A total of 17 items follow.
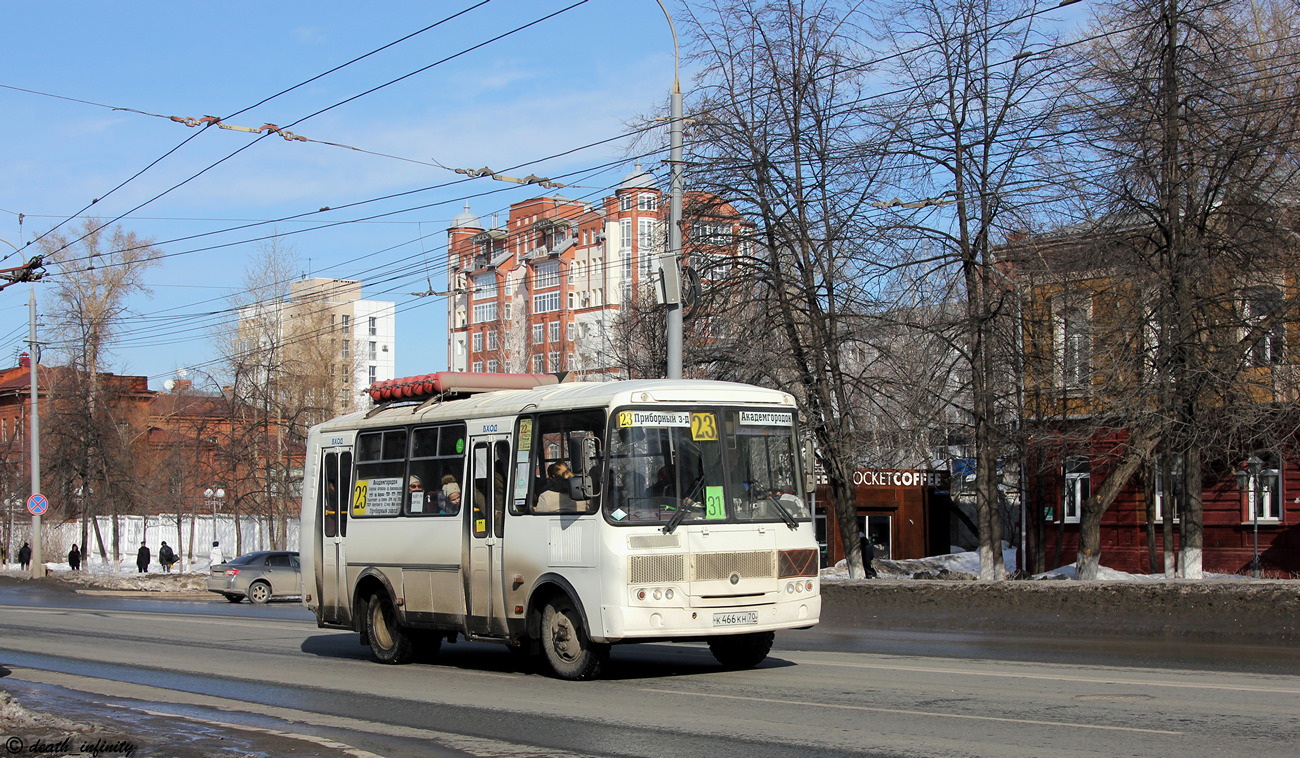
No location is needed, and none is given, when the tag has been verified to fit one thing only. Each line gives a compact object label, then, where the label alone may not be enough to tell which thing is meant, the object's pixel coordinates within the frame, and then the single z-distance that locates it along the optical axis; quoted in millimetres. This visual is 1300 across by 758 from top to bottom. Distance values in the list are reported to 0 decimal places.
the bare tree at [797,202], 26016
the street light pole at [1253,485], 29422
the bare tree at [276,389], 54875
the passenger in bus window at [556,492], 12648
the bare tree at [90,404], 59000
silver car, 35688
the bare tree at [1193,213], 20719
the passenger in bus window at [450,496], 14117
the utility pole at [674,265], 20219
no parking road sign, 46000
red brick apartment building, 108188
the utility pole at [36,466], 47250
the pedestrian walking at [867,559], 29316
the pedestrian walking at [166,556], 51500
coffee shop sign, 44281
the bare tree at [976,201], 24078
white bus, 12117
